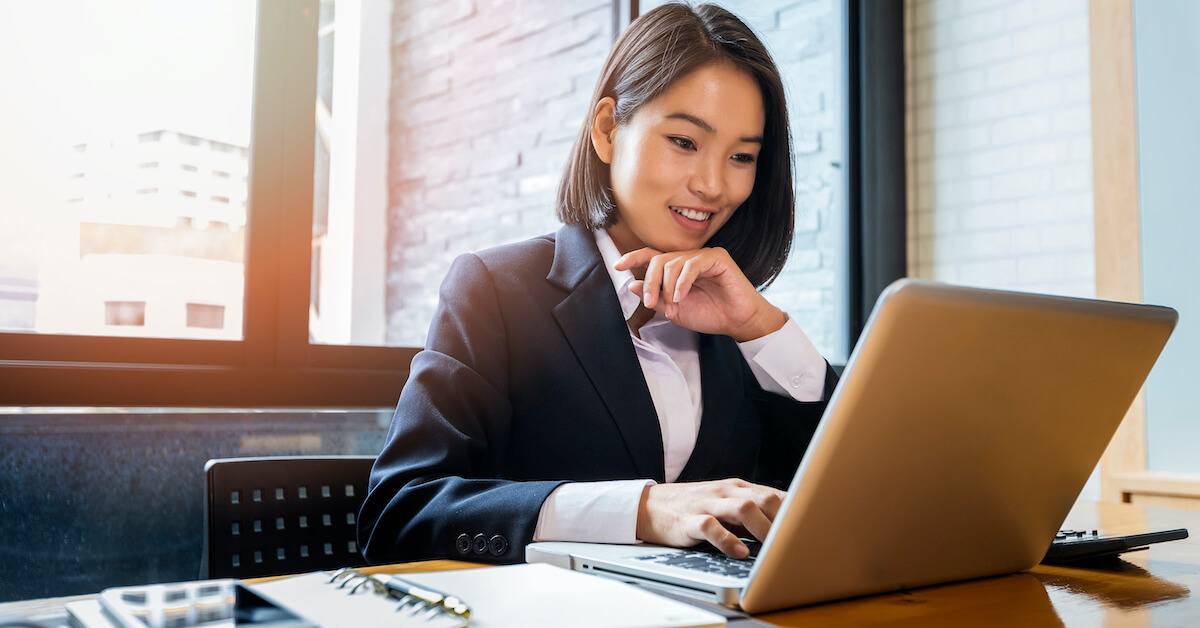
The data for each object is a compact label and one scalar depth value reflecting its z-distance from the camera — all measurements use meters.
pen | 0.53
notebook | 0.51
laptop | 0.53
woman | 0.88
